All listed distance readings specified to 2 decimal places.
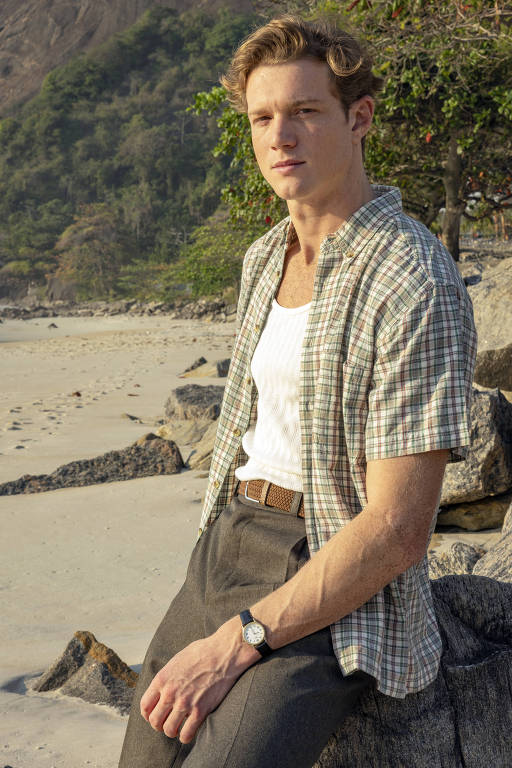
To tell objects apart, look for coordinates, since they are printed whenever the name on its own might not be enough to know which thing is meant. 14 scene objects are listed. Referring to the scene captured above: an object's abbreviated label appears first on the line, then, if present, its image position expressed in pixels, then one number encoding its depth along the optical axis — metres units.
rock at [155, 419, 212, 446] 7.60
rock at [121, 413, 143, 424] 9.47
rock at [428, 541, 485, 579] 3.50
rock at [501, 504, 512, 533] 3.01
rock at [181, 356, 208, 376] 14.05
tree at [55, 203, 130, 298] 47.59
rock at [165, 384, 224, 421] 8.01
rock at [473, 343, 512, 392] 5.98
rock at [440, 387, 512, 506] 4.27
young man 1.57
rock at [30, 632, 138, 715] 3.01
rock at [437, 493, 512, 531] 4.47
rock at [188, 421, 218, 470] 6.54
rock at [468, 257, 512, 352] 6.02
